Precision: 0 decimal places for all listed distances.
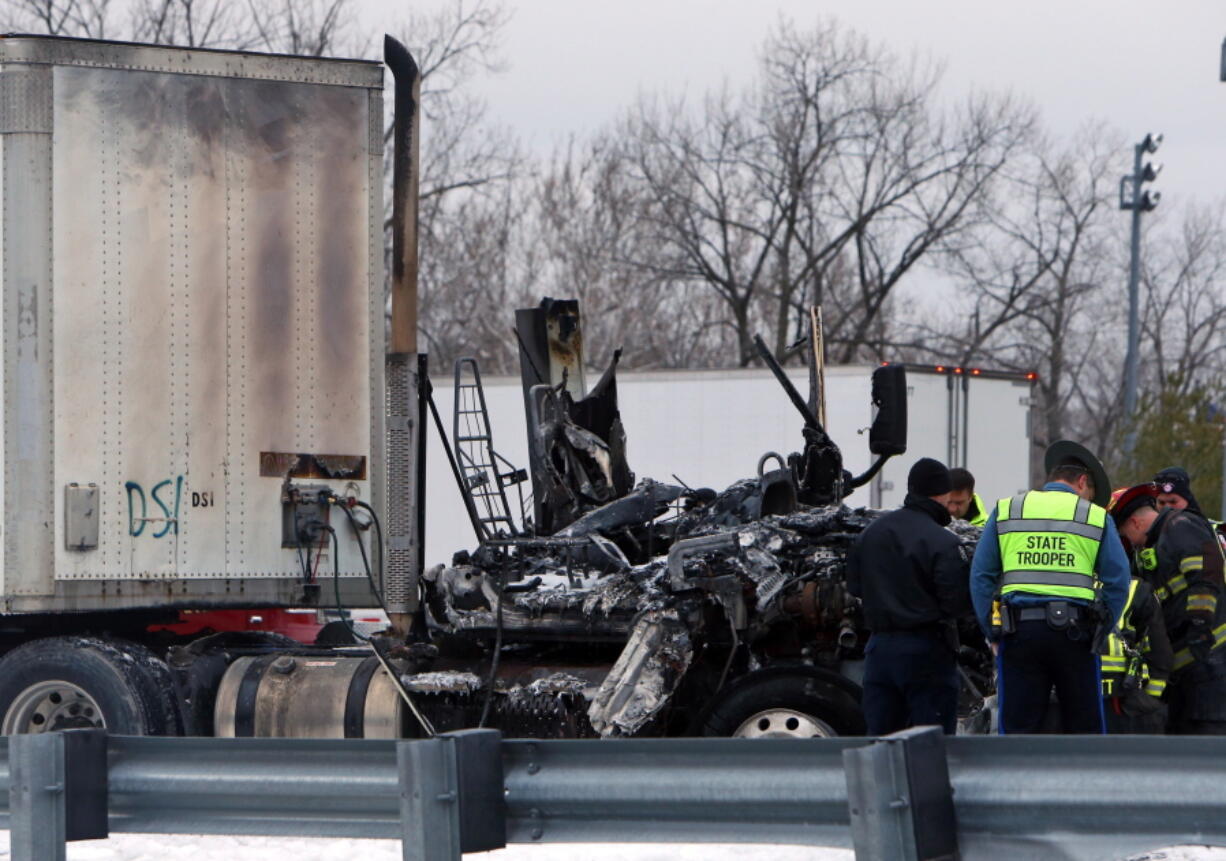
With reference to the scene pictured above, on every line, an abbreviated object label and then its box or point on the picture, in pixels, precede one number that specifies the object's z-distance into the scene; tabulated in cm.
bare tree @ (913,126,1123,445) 8012
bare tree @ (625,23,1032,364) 7712
